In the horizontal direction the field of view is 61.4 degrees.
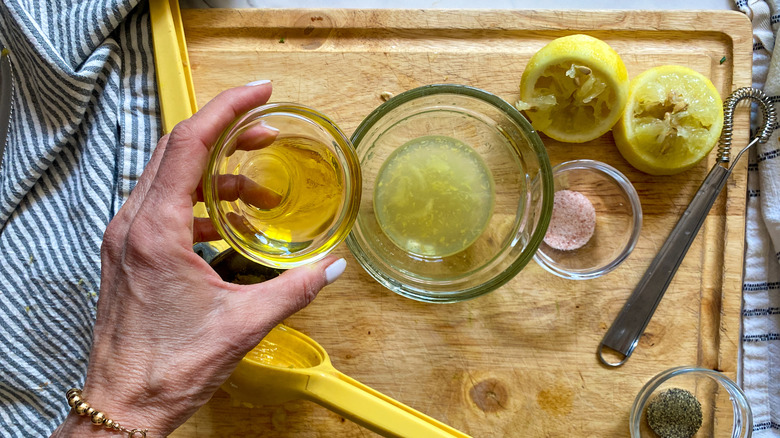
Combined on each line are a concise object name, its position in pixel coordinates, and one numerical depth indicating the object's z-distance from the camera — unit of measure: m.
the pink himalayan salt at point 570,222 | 0.47
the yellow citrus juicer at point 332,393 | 0.42
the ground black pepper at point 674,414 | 0.46
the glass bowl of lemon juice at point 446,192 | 0.44
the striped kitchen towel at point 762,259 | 0.48
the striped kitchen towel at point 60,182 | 0.46
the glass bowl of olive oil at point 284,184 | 0.38
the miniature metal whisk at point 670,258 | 0.46
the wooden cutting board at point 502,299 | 0.47
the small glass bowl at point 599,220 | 0.47
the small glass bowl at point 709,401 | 0.46
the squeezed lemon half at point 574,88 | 0.43
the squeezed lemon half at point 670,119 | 0.44
